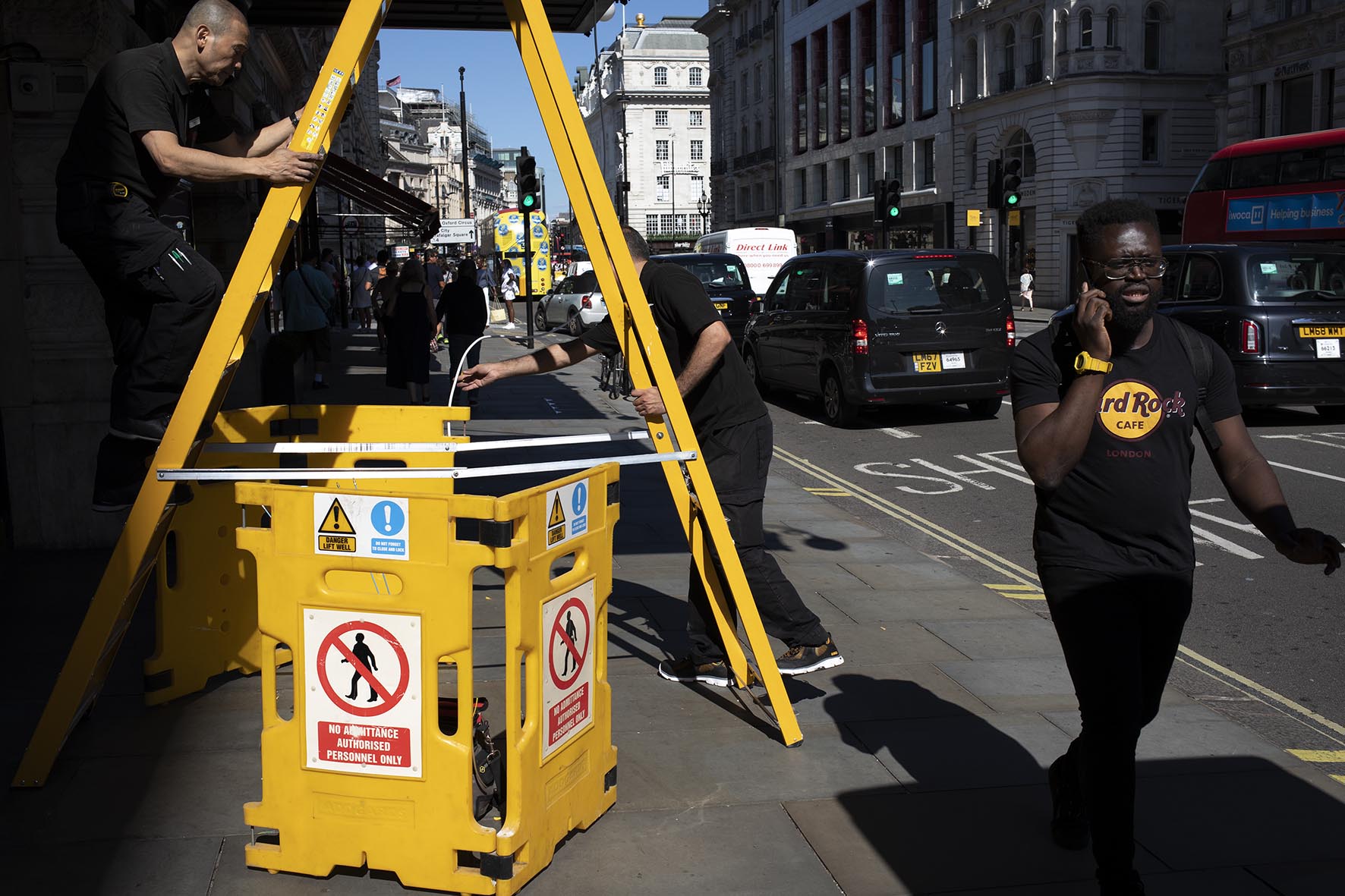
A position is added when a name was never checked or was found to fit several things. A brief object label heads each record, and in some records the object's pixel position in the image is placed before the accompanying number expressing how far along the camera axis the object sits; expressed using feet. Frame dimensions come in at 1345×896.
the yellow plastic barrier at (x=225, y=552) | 15.65
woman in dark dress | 48.78
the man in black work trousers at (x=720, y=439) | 16.22
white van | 100.01
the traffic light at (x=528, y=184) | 70.79
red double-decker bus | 78.89
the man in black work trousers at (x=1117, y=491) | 10.32
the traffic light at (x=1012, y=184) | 86.53
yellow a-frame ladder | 12.25
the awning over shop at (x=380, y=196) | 52.65
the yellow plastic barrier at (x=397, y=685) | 10.64
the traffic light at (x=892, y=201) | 94.43
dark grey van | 44.60
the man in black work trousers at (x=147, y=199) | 12.49
